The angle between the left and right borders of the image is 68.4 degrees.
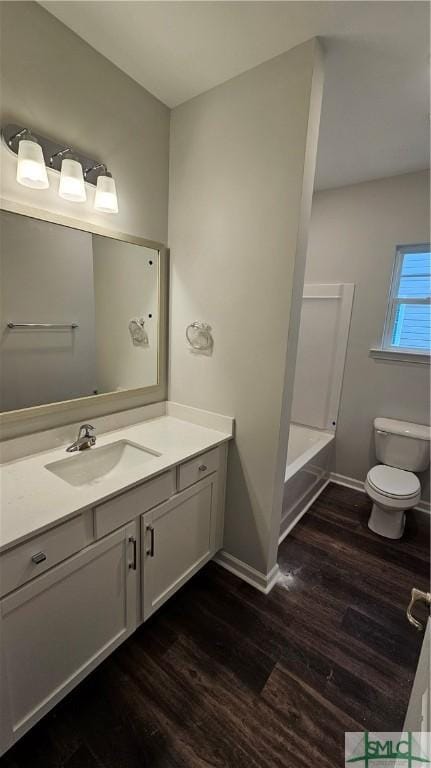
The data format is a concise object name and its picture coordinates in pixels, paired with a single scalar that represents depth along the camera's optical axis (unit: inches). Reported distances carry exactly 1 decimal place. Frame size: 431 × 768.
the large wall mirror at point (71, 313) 52.0
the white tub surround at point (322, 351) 109.2
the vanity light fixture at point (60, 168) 46.1
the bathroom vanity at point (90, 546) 38.7
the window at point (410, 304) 97.0
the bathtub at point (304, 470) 86.3
